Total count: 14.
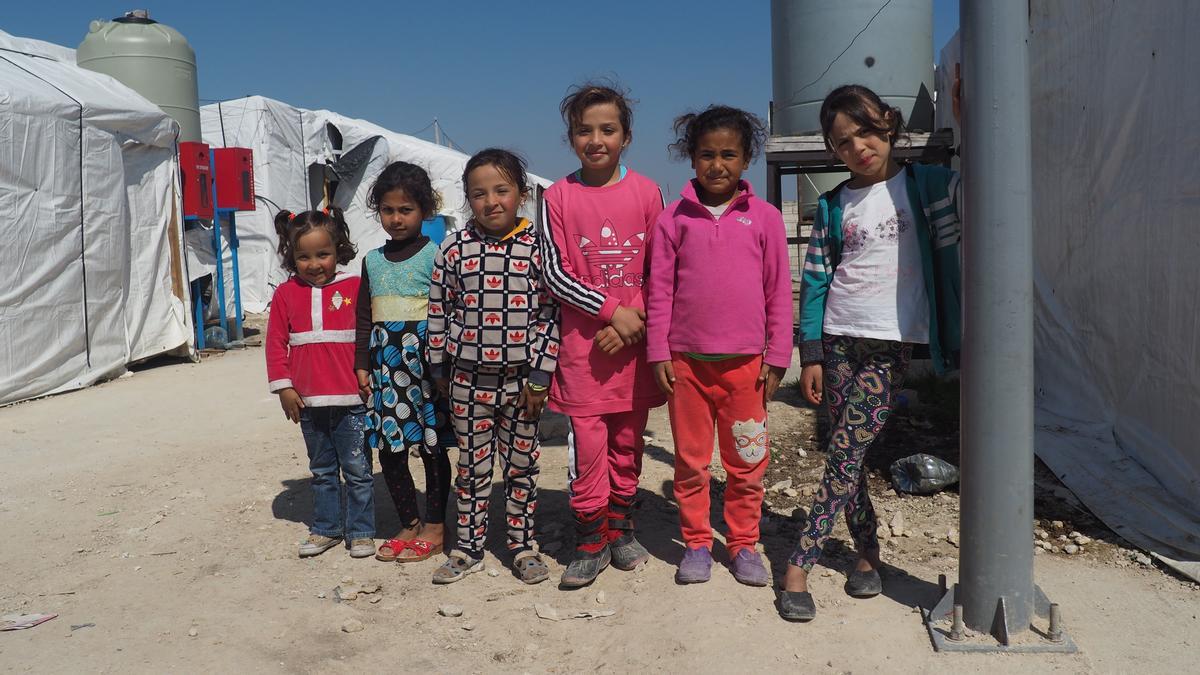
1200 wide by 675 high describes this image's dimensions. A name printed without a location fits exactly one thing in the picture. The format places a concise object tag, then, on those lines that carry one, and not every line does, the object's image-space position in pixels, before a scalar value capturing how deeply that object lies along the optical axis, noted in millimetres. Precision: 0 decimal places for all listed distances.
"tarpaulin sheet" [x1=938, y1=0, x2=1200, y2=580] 3447
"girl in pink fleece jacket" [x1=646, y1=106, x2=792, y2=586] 2898
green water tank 10102
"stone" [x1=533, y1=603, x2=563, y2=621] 2873
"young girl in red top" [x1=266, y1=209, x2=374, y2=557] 3385
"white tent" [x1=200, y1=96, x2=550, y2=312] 13461
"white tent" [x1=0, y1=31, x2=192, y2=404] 6820
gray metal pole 2389
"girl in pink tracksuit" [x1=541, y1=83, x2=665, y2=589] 3018
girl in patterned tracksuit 3049
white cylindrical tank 6406
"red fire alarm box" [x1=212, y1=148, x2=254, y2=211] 9500
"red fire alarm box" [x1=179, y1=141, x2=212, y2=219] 9258
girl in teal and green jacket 2689
